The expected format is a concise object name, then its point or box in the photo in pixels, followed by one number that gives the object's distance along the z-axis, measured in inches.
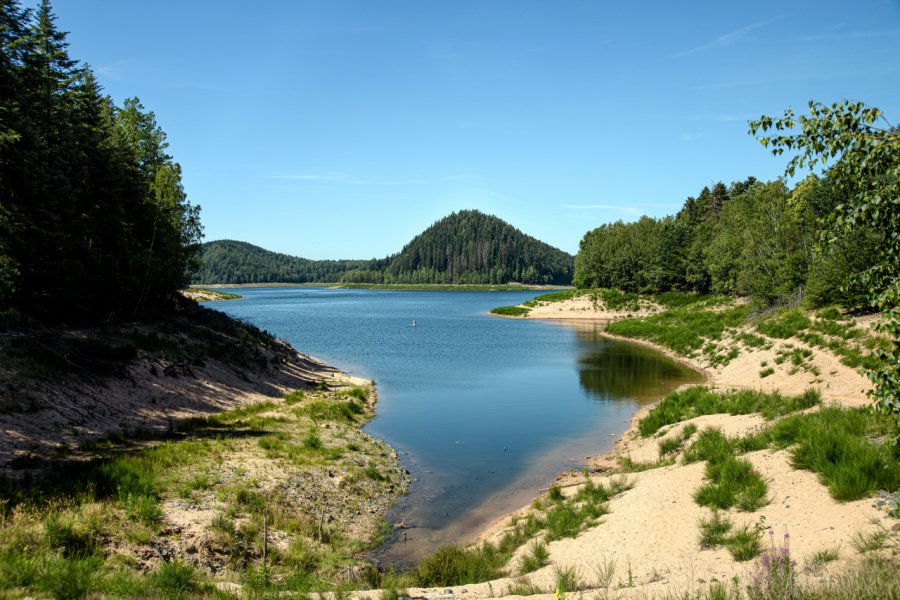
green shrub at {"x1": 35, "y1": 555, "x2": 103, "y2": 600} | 318.3
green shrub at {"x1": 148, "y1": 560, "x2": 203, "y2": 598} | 345.4
